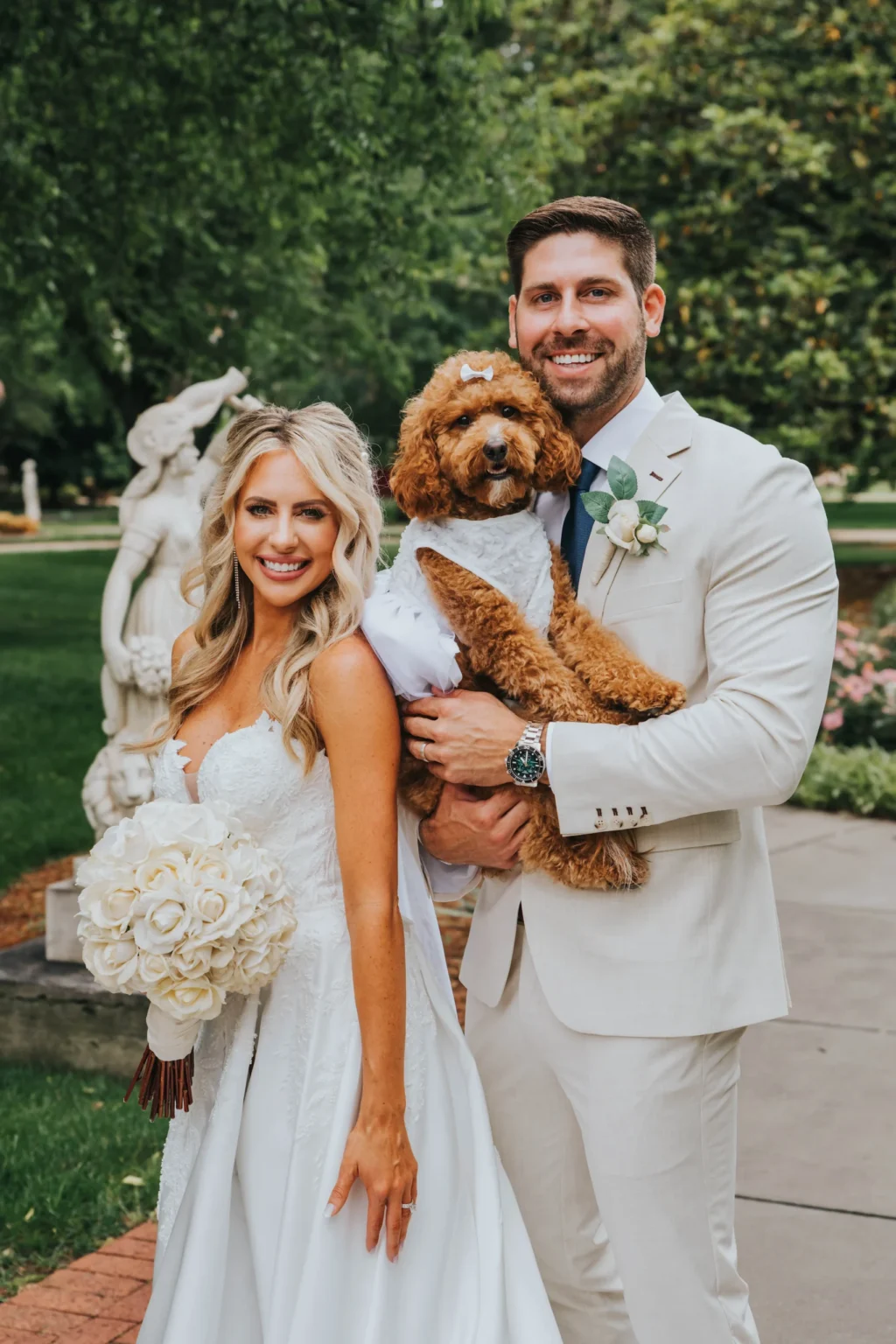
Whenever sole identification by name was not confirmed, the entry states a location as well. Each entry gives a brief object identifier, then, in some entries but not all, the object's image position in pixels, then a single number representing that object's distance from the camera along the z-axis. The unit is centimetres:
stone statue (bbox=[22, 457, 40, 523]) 4456
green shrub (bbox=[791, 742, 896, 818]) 1012
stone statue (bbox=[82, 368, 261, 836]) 665
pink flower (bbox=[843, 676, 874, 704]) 1156
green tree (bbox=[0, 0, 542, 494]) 991
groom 274
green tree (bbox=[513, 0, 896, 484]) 1683
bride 281
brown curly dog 288
